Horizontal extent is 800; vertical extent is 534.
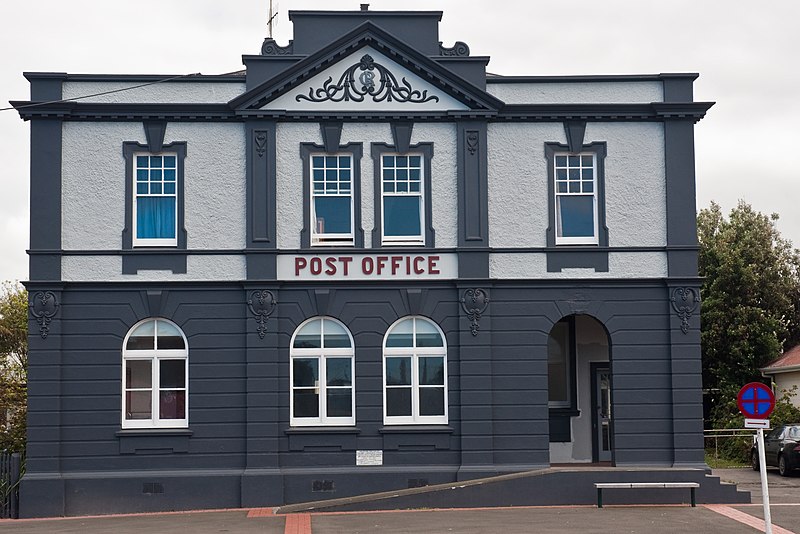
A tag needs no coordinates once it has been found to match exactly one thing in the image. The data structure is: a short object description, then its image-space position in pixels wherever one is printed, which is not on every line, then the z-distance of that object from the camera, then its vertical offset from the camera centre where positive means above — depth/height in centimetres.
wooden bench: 2088 -269
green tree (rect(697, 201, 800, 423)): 4000 +146
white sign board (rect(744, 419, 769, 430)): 1571 -118
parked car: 2862 -285
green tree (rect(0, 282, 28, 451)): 2516 -63
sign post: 1566 -93
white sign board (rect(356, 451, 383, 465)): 2202 -223
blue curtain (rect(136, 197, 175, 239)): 2234 +257
